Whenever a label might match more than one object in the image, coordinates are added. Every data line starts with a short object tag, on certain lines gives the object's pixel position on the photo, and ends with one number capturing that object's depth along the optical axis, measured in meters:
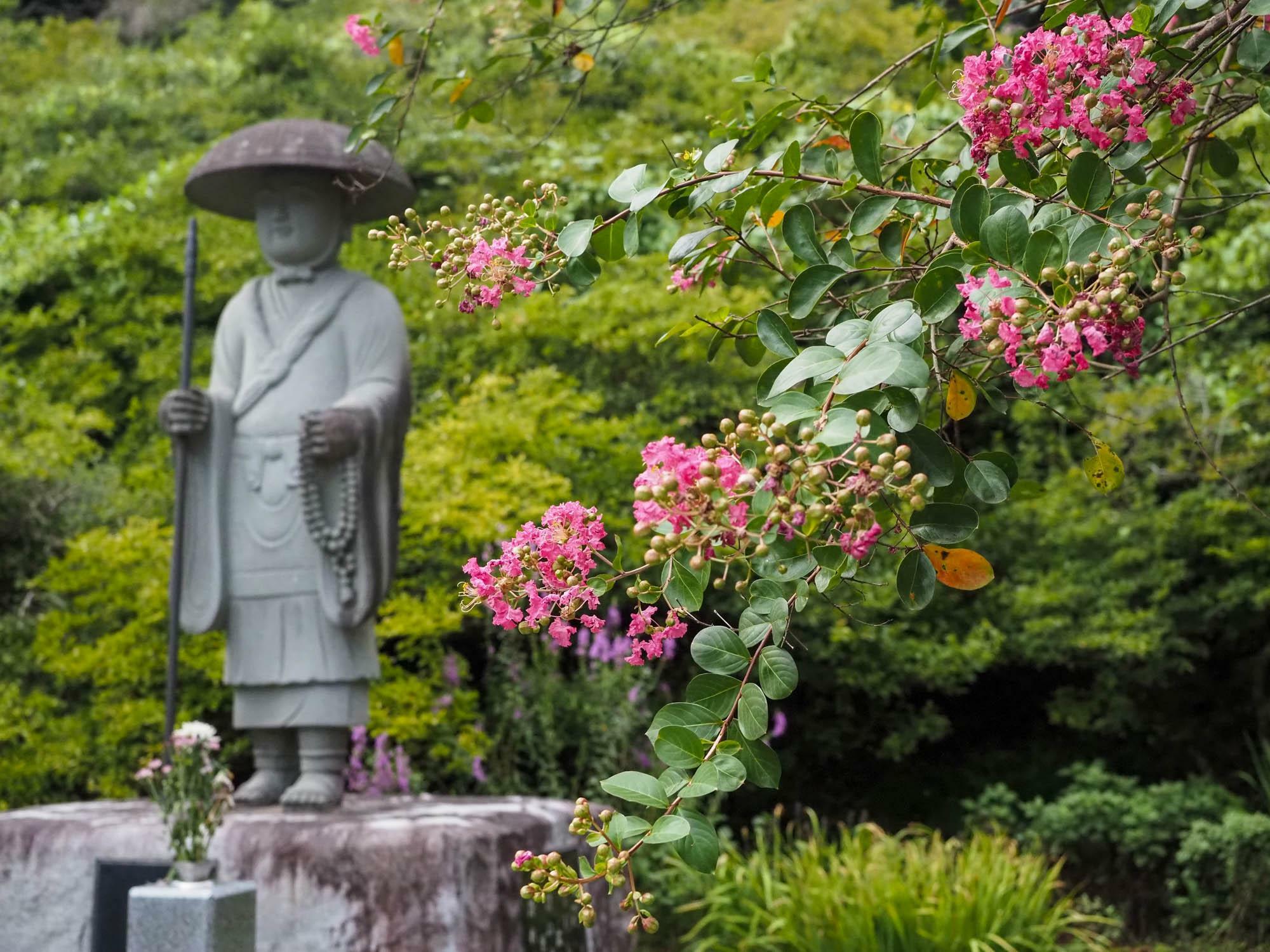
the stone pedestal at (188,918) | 2.99
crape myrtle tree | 1.06
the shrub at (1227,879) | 6.01
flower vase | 3.16
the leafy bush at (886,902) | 4.89
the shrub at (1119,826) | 6.47
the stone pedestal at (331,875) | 3.57
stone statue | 4.16
